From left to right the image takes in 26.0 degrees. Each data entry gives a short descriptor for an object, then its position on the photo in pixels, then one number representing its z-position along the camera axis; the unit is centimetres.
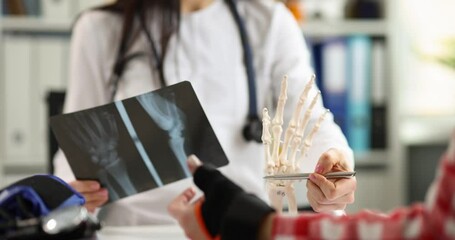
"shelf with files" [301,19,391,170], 268
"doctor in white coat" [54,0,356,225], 171
